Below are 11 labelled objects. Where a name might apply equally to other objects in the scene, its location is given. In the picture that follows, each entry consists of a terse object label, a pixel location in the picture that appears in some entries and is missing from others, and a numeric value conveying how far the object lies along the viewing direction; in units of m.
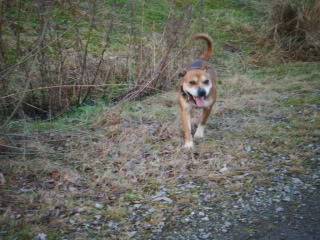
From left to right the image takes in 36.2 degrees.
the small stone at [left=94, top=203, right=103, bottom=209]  4.41
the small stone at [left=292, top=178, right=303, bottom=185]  4.70
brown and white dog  5.70
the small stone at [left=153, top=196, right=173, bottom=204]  4.49
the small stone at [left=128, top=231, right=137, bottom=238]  3.99
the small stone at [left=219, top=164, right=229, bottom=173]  5.01
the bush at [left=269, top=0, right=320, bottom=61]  9.66
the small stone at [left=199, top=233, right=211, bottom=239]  3.95
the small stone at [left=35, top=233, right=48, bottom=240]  3.93
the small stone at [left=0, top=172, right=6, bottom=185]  4.70
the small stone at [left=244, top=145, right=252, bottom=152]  5.48
